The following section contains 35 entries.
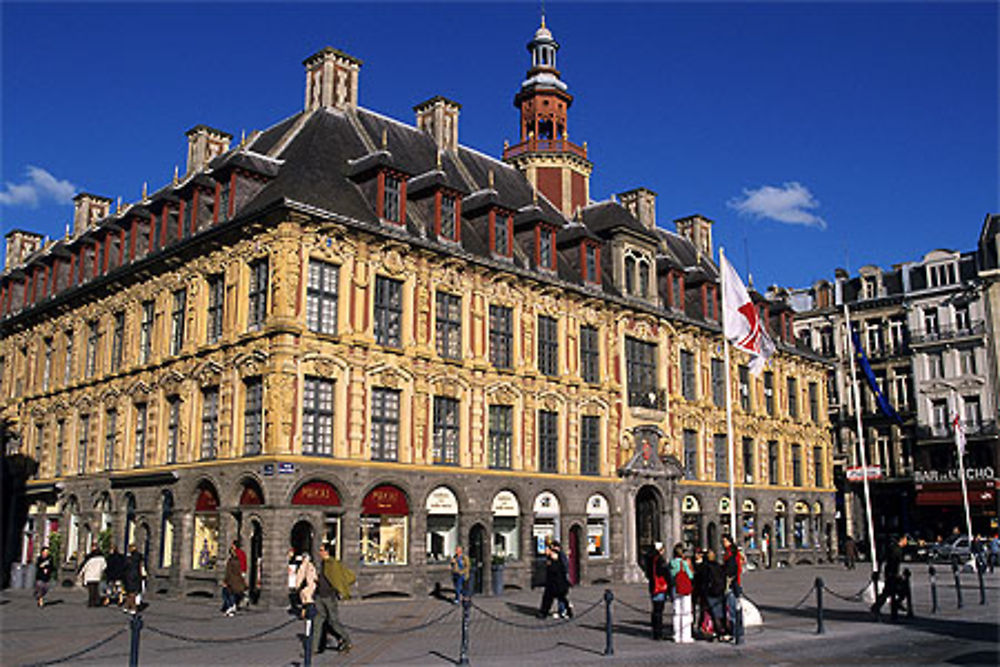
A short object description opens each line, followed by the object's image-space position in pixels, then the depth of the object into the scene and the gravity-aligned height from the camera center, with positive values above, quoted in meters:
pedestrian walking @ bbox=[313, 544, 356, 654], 16.44 -1.62
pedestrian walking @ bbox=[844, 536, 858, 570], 45.09 -2.52
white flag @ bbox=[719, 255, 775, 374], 24.05 +4.80
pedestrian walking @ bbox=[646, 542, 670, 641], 18.30 -1.70
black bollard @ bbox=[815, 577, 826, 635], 18.41 -2.22
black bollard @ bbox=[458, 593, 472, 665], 14.70 -2.05
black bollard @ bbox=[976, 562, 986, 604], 25.08 -2.42
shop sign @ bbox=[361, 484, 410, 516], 27.53 +0.15
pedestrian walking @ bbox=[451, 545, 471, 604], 27.03 -1.90
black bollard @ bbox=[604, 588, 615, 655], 15.97 -2.17
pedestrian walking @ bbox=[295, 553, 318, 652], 16.69 -1.31
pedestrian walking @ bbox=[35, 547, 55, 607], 26.08 -1.94
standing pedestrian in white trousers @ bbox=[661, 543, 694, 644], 17.78 -1.81
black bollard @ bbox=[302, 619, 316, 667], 13.24 -2.01
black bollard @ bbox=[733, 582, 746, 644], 17.53 -2.17
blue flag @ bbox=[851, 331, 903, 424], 38.00 +5.08
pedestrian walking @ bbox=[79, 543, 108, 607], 25.58 -1.85
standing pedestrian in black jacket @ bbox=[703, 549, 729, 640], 18.00 -1.80
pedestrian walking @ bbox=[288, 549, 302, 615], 22.88 -1.79
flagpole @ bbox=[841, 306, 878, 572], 34.14 +4.05
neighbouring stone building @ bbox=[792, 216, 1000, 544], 55.00 +7.18
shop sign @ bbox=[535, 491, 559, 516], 33.22 +0.06
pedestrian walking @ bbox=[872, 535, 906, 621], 21.11 -1.81
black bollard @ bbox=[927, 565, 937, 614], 22.86 -2.34
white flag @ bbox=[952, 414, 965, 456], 42.94 +3.18
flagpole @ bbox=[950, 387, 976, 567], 42.91 +2.83
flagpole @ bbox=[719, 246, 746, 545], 22.58 +1.67
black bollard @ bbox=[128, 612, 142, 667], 12.03 -1.68
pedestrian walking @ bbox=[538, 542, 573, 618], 21.88 -1.73
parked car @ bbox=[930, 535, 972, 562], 45.97 -2.38
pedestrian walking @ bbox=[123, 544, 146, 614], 23.56 -1.76
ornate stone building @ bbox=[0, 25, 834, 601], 27.09 +5.09
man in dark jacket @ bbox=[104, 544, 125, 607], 25.19 -1.61
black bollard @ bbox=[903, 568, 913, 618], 21.31 -2.05
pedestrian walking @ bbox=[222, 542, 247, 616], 23.38 -1.94
